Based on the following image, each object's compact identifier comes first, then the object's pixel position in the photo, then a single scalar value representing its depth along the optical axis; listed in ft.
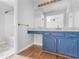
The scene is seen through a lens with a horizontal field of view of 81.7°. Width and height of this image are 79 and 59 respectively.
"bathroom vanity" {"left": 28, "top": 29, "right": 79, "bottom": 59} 4.41
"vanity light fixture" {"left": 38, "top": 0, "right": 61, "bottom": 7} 6.72
